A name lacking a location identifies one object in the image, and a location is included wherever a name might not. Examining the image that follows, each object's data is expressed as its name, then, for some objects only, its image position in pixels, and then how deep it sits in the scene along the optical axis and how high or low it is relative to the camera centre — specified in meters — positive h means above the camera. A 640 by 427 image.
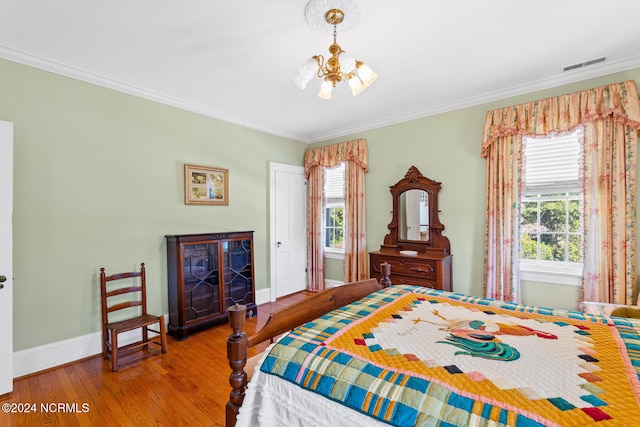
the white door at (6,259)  2.11 -0.34
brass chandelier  1.86 +0.94
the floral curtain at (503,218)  3.04 -0.08
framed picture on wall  3.47 +0.34
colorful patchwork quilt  0.90 -0.60
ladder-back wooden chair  2.65 -1.01
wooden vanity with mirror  3.36 -0.38
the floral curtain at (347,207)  4.31 +0.08
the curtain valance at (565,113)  2.52 +0.95
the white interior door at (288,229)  4.49 -0.29
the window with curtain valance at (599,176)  2.53 +0.33
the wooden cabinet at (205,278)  3.12 -0.77
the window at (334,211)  4.70 +0.01
